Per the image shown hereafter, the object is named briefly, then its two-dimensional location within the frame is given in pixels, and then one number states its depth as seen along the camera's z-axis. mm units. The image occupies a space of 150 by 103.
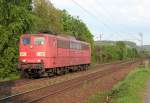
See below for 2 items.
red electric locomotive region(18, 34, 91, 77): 16643
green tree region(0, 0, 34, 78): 17611
